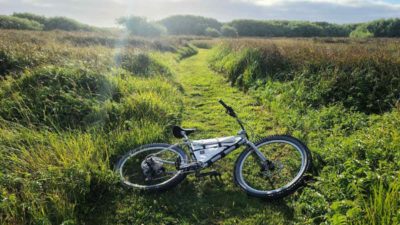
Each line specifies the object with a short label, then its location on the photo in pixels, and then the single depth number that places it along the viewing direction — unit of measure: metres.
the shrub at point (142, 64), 11.52
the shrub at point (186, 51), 24.47
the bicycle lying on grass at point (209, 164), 4.84
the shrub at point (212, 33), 76.13
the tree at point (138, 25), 43.19
